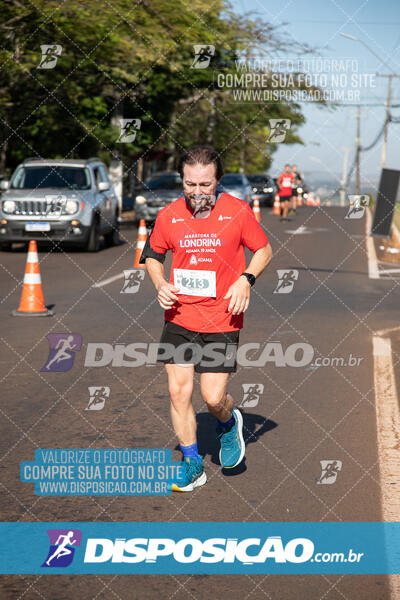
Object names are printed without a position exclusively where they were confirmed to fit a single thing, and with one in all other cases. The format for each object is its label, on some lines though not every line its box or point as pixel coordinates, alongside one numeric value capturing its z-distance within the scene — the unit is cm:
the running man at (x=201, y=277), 510
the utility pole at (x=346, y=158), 15425
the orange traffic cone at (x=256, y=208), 2747
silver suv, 1972
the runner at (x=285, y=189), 3109
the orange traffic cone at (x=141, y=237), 1716
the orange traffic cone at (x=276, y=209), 4144
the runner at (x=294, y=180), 3109
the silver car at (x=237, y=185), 3747
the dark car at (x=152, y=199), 2911
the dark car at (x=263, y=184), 4866
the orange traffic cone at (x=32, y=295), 1137
